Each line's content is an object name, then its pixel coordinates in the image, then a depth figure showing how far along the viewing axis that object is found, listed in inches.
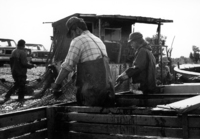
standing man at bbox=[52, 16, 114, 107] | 162.1
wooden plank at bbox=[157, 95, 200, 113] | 115.5
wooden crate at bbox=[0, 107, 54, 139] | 125.8
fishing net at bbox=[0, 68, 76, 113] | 334.4
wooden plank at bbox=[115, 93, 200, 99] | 178.9
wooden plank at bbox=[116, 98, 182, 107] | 181.6
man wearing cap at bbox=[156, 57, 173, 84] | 490.0
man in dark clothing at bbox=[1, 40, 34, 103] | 412.8
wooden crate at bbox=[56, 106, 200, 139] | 118.7
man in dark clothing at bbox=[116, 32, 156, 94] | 209.5
